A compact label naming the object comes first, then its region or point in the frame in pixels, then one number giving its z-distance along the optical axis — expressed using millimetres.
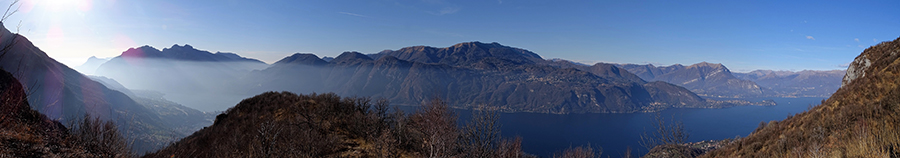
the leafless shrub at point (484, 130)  23431
